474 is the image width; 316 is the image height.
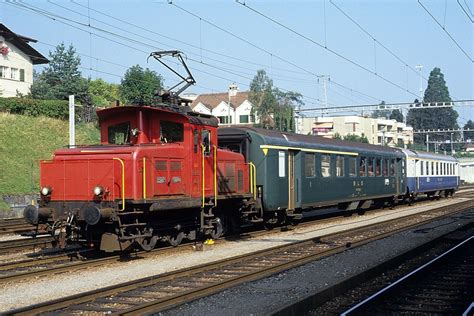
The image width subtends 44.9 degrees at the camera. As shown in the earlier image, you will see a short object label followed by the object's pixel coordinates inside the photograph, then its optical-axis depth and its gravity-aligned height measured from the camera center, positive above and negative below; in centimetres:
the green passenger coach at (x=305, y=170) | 1772 +48
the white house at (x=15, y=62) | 4941 +1128
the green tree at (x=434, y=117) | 15300 +1745
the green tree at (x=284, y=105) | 7244 +1097
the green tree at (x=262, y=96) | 7906 +1230
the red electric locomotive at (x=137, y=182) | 1207 +8
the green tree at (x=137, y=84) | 6756 +1245
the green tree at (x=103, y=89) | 9068 +1580
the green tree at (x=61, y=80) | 5759 +1243
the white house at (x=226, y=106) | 8990 +1275
